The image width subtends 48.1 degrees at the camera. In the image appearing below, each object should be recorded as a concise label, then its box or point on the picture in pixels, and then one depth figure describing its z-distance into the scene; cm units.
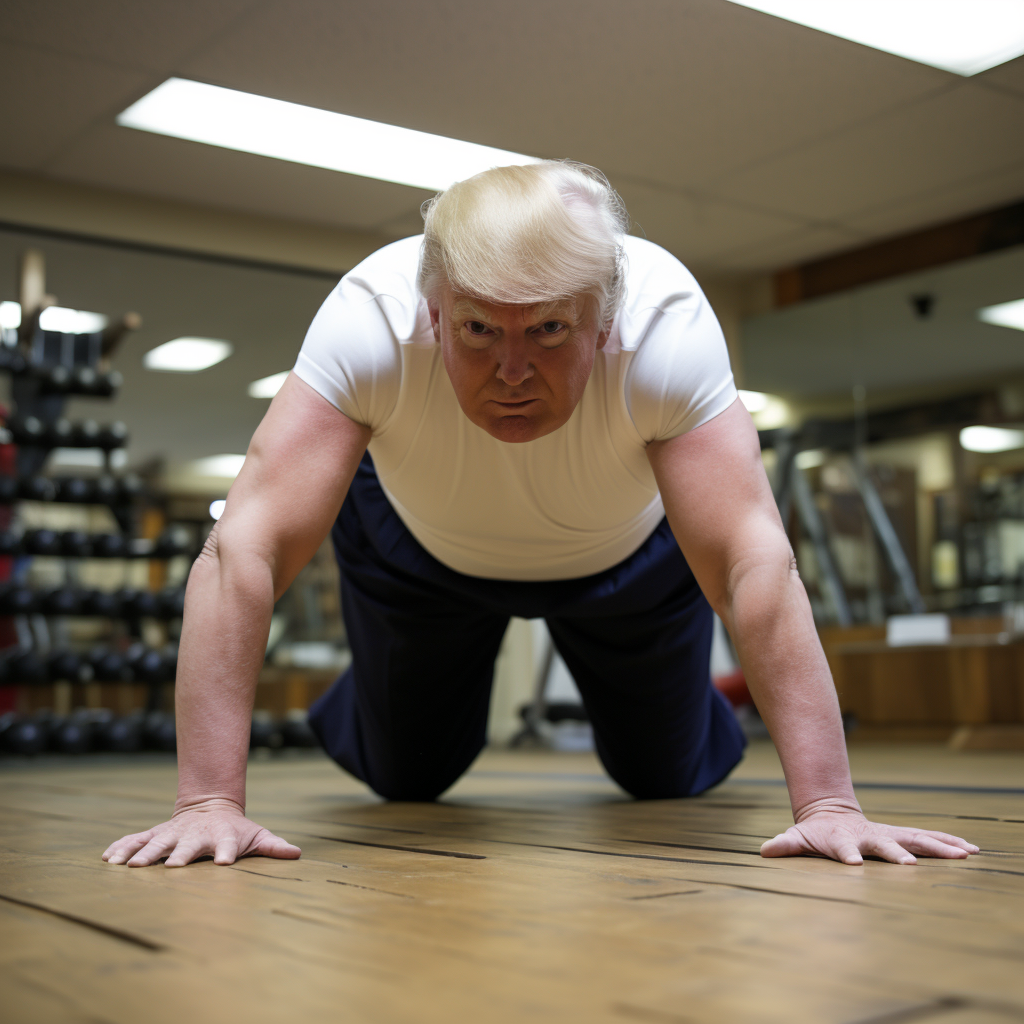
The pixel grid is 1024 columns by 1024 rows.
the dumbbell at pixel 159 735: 347
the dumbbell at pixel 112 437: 366
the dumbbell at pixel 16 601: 345
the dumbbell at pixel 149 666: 364
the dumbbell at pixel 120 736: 342
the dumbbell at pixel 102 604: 364
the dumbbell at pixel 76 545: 363
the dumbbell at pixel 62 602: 354
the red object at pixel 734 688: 368
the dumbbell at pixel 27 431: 355
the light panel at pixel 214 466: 416
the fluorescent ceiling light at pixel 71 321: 404
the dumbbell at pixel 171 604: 368
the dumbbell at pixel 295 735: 369
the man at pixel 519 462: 104
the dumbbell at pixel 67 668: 350
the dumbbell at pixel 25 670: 341
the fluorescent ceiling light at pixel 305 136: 323
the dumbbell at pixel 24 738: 323
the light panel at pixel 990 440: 411
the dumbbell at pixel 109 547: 370
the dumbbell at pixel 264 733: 361
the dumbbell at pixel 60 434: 358
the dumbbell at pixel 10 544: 351
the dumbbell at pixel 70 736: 333
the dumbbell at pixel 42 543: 357
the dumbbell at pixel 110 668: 361
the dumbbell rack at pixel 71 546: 346
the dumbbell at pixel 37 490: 356
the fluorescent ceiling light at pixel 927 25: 277
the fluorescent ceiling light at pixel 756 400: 486
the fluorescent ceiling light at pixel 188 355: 420
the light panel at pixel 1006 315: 407
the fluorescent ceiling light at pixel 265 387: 437
